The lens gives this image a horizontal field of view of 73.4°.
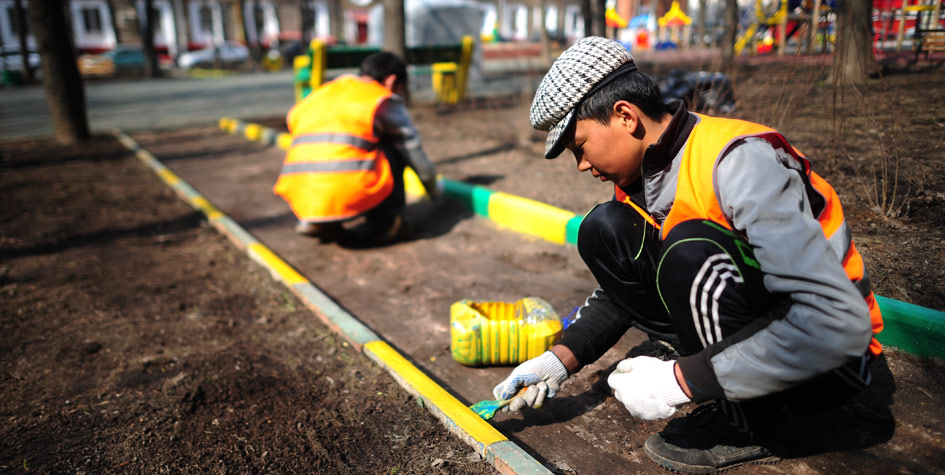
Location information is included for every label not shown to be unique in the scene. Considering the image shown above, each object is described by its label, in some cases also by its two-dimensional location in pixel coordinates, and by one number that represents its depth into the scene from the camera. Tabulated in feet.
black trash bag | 16.03
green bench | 31.48
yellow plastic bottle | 8.16
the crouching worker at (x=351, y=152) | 13.05
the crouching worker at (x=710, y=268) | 4.51
